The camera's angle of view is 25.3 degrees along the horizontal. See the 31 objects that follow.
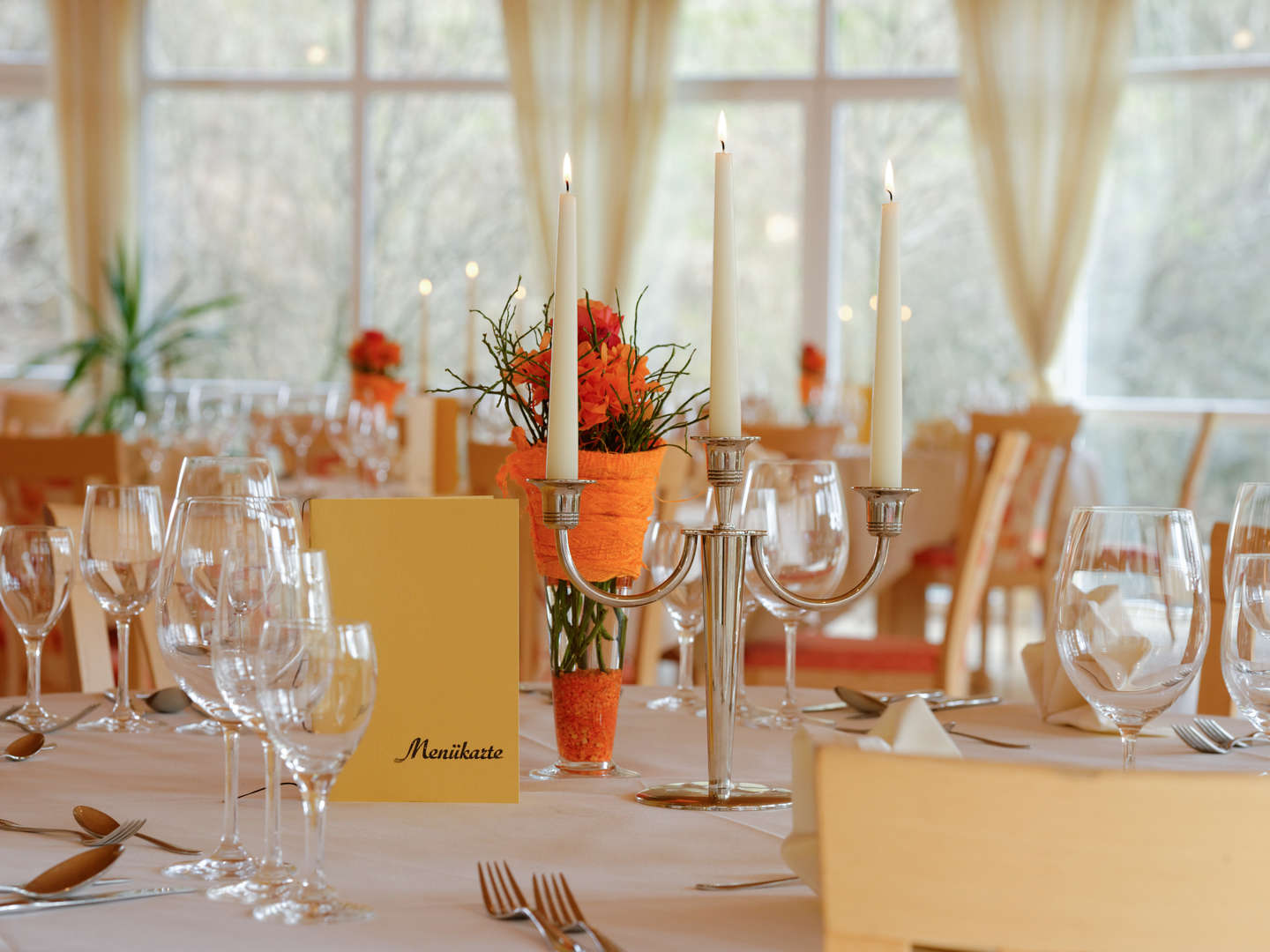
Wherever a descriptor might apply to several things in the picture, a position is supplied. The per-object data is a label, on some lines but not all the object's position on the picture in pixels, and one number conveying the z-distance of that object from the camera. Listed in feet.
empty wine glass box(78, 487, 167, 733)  7.16
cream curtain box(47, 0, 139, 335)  36.53
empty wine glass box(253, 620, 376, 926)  5.52
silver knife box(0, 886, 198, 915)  5.56
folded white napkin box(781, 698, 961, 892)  5.61
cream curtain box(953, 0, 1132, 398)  32.47
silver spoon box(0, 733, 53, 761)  6.90
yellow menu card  6.45
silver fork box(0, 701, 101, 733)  7.32
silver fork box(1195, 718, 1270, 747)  7.16
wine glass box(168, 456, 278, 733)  7.45
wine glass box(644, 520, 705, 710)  7.60
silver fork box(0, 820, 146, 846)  6.04
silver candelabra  6.44
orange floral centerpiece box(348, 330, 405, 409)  19.17
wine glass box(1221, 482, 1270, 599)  7.02
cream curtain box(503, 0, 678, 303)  34.46
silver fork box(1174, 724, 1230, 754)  7.09
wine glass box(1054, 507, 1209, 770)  6.16
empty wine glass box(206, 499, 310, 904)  5.66
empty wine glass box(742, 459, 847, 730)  7.61
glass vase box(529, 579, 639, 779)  6.79
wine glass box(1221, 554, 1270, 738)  6.34
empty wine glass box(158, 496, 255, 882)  5.91
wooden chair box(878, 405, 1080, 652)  20.05
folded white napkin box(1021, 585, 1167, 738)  6.17
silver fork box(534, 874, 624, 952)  5.47
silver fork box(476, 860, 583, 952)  5.44
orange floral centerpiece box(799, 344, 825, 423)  26.16
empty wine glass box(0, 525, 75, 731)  7.27
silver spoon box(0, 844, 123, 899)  5.66
